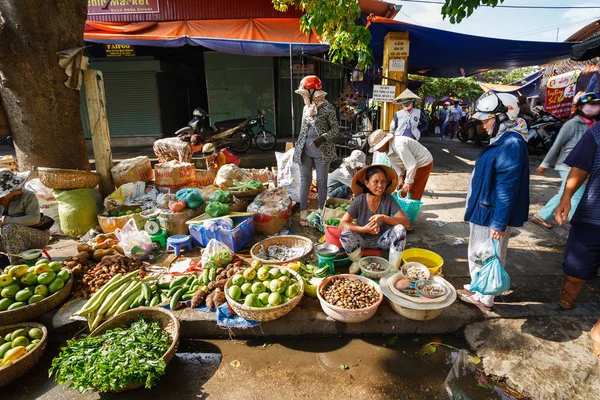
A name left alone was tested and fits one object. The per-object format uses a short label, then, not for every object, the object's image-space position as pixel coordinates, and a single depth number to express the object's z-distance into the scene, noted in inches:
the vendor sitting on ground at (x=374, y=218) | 130.3
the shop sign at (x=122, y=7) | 415.5
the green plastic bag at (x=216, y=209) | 174.9
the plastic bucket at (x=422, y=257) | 139.7
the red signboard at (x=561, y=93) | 446.0
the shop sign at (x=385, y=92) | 256.4
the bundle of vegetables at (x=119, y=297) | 117.3
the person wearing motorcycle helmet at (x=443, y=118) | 631.9
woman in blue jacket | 104.3
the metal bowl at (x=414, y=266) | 124.9
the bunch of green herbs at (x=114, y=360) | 89.7
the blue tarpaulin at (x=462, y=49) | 255.6
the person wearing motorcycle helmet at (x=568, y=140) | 153.4
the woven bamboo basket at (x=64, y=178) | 179.8
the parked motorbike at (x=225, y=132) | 360.5
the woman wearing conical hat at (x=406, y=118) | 242.8
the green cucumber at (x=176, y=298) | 123.4
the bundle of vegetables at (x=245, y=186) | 206.1
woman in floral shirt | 183.8
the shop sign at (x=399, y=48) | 255.3
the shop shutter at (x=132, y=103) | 447.8
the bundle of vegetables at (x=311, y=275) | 126.0
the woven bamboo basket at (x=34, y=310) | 112.6
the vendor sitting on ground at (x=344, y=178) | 209.5
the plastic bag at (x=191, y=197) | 187.5
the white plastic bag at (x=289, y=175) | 227.3
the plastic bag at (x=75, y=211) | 184.7
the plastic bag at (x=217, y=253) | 142.3
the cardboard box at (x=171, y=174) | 220.7
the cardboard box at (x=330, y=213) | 170.2
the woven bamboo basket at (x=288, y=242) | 153.7
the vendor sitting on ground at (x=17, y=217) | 143.0
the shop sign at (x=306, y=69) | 419.8
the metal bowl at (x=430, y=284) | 112.3
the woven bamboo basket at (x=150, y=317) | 109.0
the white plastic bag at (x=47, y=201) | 192.7
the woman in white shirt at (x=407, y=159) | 169.3
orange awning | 315.6
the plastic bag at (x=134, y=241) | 156.5
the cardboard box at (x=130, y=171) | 219.0
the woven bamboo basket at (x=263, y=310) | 109.0
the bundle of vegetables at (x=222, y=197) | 188.2
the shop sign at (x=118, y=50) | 359.9
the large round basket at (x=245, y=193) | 202.5
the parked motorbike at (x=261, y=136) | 380.2
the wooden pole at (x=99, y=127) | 208.4
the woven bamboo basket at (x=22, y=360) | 95.3
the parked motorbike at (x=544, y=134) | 412.5
